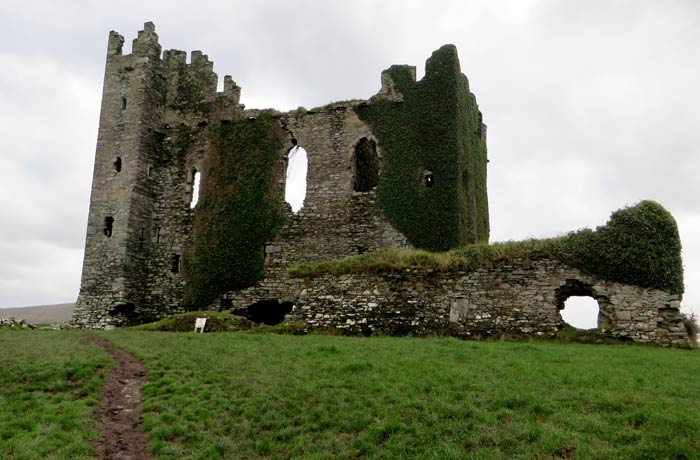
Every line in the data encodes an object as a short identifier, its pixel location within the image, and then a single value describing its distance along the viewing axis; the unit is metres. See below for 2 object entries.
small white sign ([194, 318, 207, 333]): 21.88
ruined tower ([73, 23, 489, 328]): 27.92
